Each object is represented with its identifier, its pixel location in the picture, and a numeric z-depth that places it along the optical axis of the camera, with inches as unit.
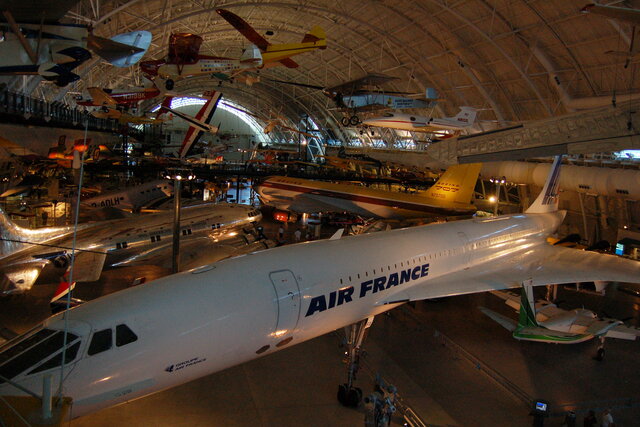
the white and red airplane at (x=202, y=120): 1314.0
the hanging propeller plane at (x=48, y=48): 446.9
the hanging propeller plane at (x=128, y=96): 1283.3
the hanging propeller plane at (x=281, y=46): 997.3
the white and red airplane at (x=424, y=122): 1311.5
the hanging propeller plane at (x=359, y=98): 1254.9
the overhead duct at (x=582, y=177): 948.6
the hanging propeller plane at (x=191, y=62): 935.0
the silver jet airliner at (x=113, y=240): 551.2
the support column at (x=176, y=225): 537.6
